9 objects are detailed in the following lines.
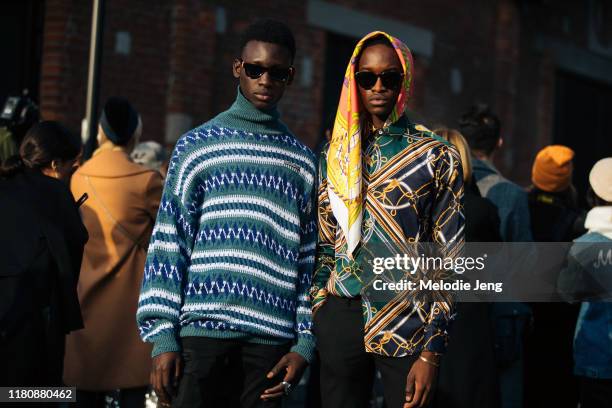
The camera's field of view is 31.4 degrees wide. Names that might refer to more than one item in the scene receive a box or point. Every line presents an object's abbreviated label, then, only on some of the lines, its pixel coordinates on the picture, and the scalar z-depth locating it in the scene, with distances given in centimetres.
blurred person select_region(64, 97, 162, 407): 558
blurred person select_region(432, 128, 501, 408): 527
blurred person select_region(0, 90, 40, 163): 630
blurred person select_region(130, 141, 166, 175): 742
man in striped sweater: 359
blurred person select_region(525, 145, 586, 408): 661
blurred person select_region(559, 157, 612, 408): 525
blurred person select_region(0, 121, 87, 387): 485
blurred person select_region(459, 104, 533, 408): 573
